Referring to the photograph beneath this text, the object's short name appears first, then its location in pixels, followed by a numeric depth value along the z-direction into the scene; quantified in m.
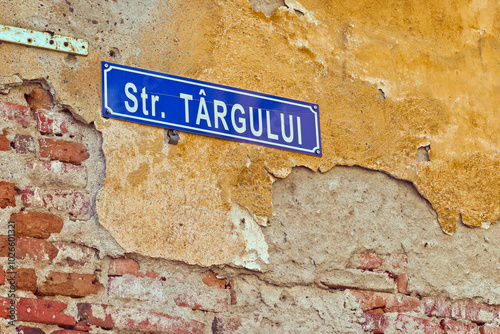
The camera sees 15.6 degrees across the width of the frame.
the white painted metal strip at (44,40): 4.29
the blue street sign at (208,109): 4.37
